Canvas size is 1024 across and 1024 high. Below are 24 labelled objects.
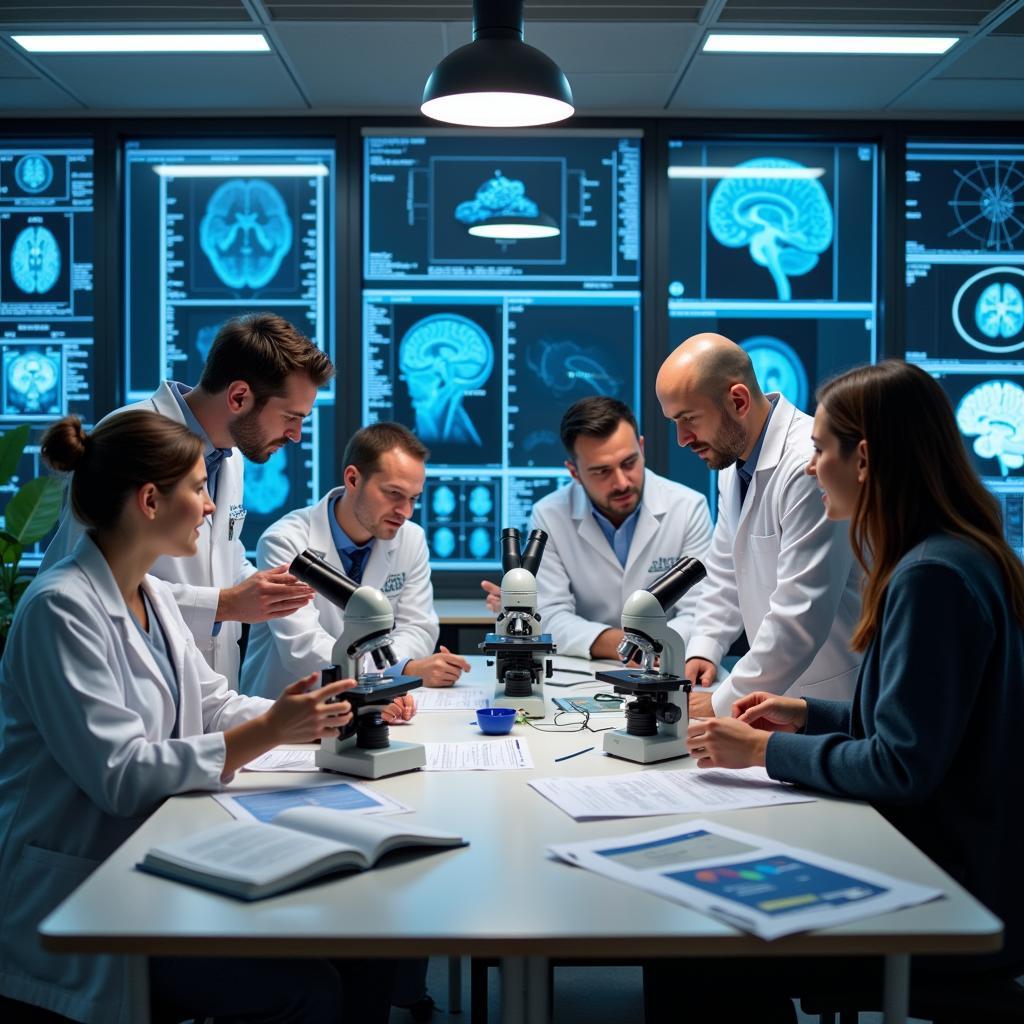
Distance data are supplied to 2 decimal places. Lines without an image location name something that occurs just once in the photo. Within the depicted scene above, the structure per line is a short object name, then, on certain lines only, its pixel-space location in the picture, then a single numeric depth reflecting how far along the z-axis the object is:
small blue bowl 2.19
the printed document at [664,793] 1.65
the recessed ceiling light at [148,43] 3.53
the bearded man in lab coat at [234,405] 2.67
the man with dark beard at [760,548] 2.37
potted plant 3.76
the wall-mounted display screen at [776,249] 4.37
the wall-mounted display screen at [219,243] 4.34
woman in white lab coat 1.54
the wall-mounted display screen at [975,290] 4.37
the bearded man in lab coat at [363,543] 2.98
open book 1.32
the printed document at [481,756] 1.92
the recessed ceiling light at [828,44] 3.55
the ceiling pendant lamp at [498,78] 2.35
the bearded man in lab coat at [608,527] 3.38
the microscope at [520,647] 2.44
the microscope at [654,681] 1.97
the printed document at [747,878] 1.24
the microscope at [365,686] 1.85
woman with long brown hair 1.58
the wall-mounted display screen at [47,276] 4.35
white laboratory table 1.19
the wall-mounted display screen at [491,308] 4.34
